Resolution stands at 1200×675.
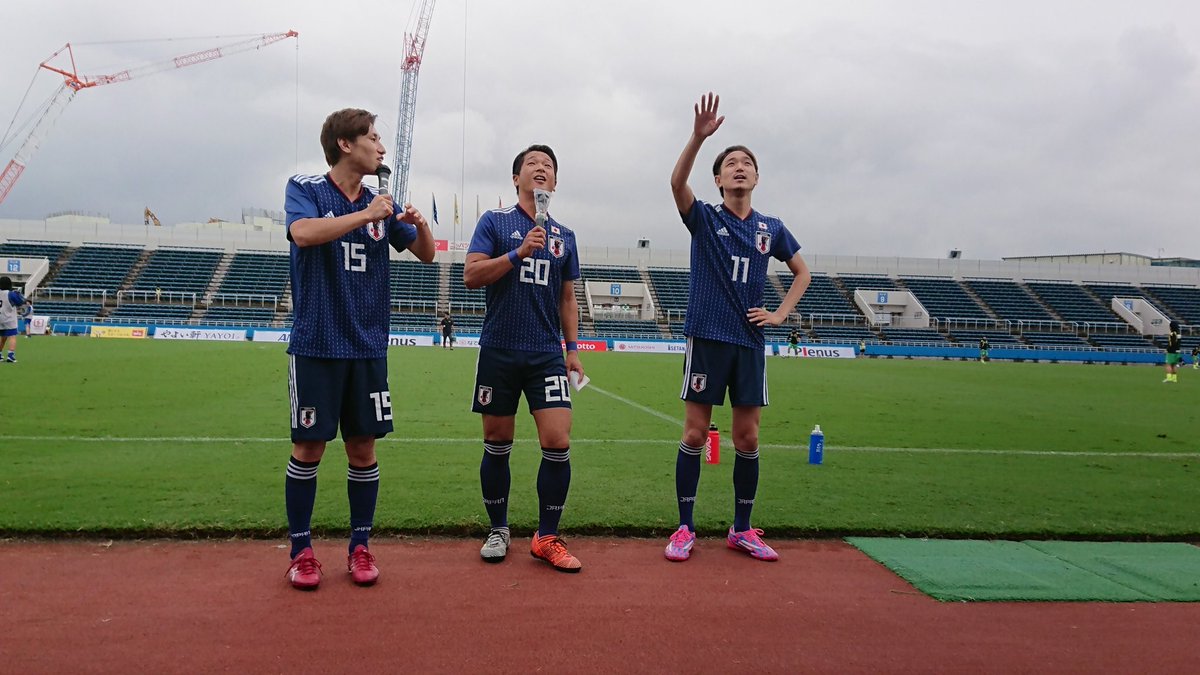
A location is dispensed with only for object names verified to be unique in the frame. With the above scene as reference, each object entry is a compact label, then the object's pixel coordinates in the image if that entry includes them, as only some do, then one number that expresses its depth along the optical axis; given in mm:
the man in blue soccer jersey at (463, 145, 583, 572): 4148
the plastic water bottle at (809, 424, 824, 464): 7137
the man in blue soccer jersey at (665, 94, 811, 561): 4434
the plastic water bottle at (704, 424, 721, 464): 6945
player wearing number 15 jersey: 3621
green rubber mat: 3666
